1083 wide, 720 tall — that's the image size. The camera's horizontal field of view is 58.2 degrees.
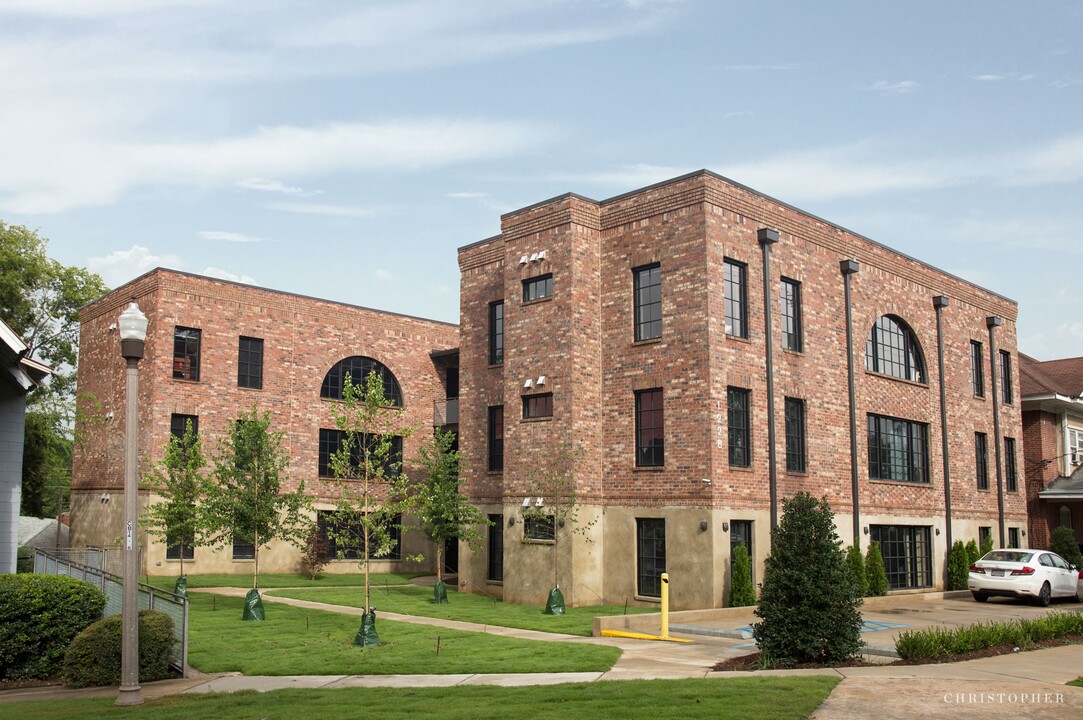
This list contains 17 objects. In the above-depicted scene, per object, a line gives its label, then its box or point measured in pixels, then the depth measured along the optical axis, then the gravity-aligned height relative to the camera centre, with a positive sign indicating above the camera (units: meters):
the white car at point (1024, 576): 25.81 -2.67
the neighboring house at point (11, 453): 16.72 +0.40
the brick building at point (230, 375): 33.06 +3.70
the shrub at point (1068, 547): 33.81 -2.41
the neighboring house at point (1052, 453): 37.03 +0.96
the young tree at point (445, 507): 26.34 -0.81
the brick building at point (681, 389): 23.73 +2.33
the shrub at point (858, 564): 25.61 -2.30
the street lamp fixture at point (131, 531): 12.07 -0.68
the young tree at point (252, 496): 22.86 -0.45
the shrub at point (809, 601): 13.76 -1.77
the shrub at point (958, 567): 30.39 -2.80
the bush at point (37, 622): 14.39 -2.18
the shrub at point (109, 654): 13.80 -2.51
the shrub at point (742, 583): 22.36 -2.43
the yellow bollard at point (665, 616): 17.91 -2.55
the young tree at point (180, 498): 26.11 -0.60
